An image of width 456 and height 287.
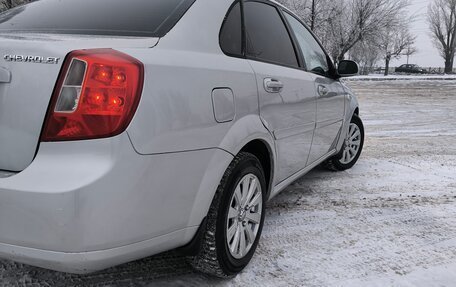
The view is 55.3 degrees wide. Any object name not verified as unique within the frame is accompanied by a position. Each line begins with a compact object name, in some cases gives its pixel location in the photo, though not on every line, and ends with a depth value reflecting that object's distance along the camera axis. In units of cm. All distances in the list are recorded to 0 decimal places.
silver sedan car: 163
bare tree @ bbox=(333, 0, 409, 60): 3816
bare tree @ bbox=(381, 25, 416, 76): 5734
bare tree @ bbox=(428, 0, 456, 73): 5650
